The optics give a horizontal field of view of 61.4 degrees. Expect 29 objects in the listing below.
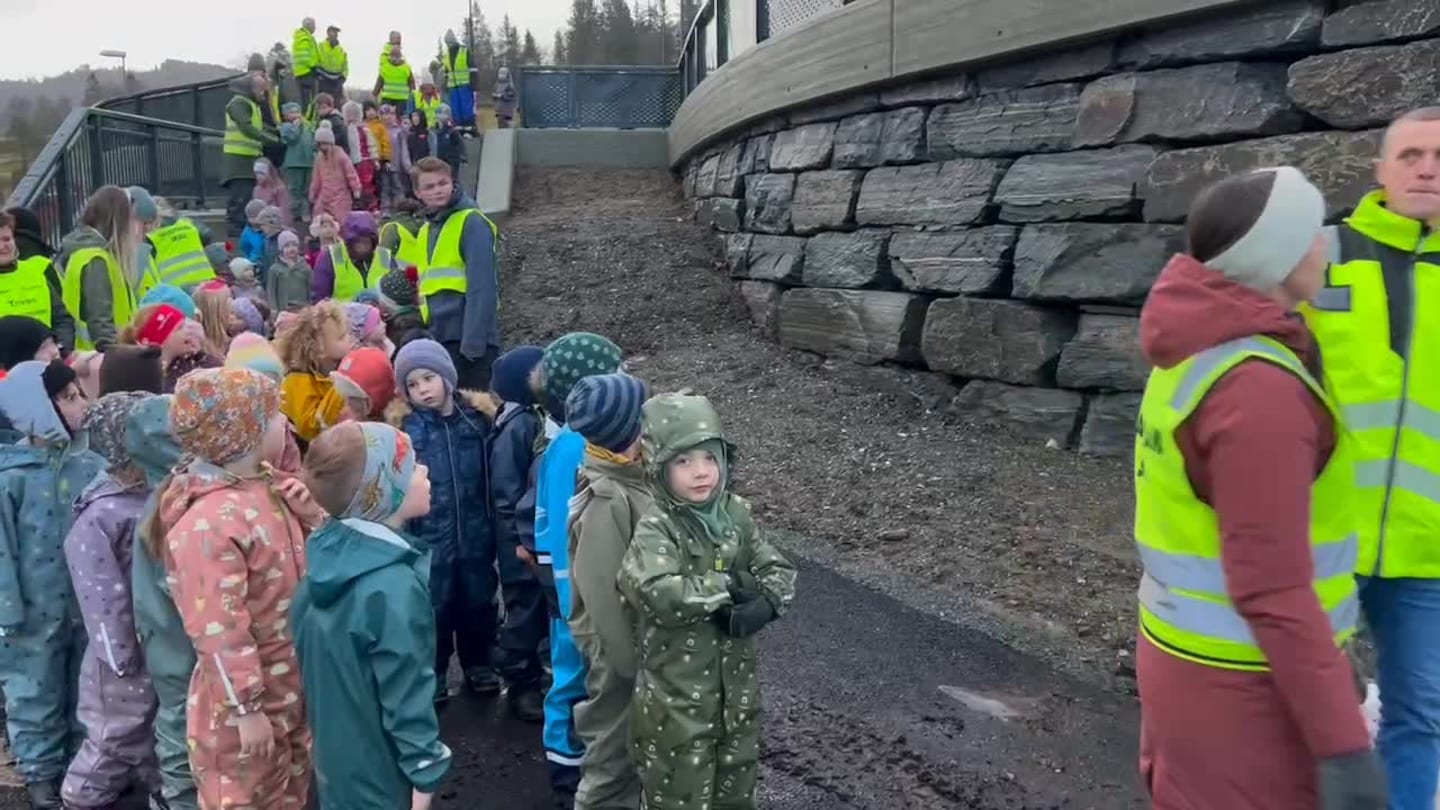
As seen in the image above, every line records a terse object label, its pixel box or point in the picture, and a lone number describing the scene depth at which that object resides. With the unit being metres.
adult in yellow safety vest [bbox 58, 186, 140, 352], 6.45
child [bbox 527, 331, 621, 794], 3.68
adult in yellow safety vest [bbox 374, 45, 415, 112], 18.62
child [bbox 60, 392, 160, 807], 3.66
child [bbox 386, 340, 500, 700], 4.46
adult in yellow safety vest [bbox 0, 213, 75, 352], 6.28
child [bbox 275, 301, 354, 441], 4.86
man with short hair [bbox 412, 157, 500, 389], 6.73
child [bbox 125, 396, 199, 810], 3.49
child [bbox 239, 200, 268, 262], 12.40
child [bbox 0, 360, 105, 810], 4.02
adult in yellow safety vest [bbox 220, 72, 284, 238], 13.86
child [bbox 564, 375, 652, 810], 3.18
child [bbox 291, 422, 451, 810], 2.96
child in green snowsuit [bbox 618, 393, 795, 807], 3.00
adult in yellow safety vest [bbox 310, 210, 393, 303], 9.25
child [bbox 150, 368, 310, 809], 3.10
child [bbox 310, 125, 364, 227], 13.58
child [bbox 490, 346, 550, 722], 4.43
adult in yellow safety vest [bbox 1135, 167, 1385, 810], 2.02
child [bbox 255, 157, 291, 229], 13.54
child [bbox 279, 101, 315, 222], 13.91
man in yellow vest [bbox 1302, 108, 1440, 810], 2.81
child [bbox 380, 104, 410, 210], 15.92
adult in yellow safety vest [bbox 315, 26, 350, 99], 17.80
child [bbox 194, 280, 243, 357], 5.82
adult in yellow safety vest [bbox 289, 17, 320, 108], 17.50
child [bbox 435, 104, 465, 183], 17.03
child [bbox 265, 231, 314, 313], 10.48
